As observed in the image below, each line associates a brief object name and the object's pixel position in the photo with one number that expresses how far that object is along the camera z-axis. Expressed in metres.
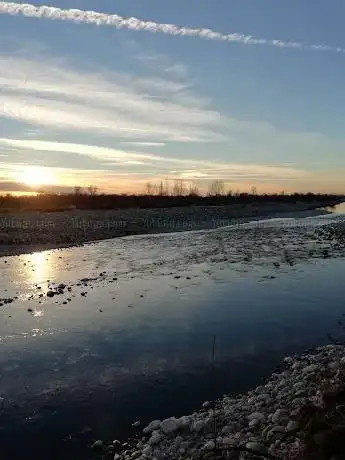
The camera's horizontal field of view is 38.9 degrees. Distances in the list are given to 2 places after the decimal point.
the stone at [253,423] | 8.31
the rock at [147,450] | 7.88
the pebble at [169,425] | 8.52
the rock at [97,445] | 8.33
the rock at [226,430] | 8.22
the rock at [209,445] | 7.68
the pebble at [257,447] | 7.28
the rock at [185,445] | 7.91
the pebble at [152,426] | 8.70
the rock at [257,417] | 8.49
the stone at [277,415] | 8.28
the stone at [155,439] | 8.21
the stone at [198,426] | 8.45
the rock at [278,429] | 7.73
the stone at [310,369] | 10.74
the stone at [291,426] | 7.67
